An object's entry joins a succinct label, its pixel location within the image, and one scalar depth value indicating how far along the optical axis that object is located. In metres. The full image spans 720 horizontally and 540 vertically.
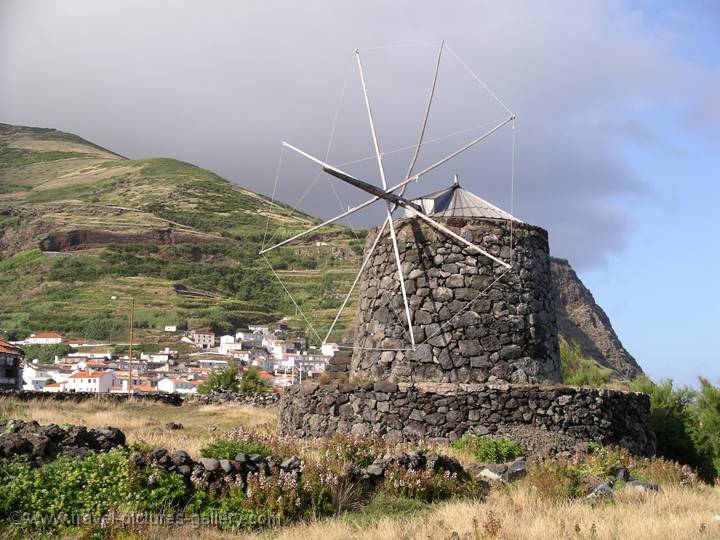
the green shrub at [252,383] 34.88
